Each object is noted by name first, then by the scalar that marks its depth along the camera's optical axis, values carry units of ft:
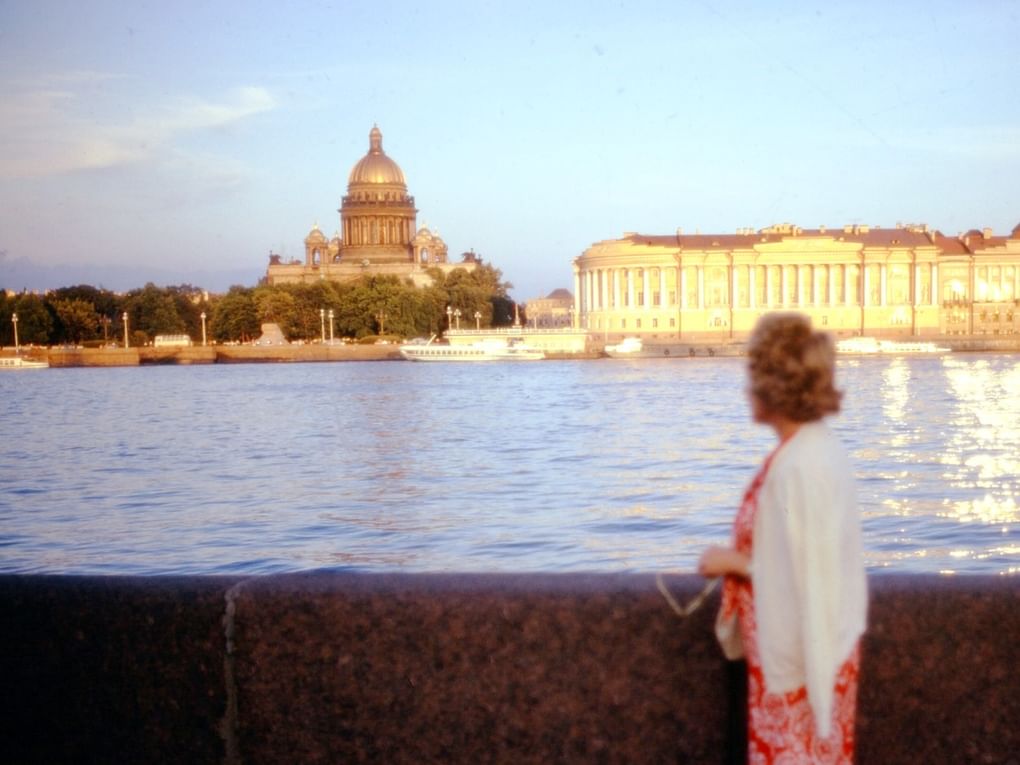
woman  8.32
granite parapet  10.36
